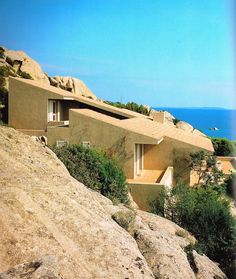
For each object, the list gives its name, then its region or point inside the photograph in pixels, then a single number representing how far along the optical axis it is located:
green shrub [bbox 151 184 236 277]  11.91
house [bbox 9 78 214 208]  19.27
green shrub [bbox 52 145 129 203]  14.69
